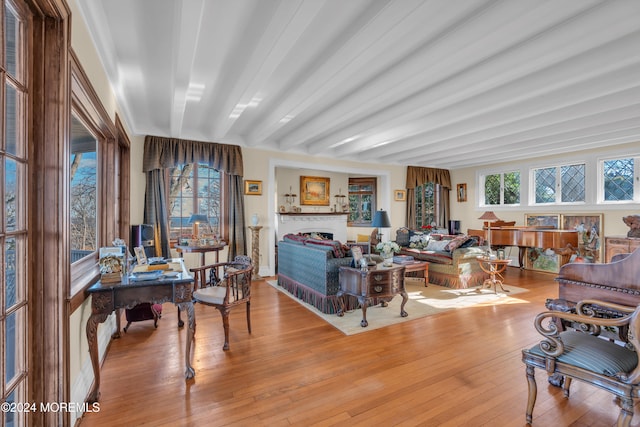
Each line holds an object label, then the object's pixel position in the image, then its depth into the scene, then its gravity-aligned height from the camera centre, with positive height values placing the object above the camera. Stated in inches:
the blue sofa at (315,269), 148.5 -32.2
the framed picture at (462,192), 332.8 +21.1
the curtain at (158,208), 199.0 +2.0
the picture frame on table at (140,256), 112.7 -17.5
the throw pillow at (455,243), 205.8 -22.7
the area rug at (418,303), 137.0 -52.1
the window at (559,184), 246.9 +23.7
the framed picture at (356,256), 144.3 -22.0
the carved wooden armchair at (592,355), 59.5 -32.8
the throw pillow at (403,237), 260.6 -23.1
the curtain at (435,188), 321.1 +26.0
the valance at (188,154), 199.9 +40.9
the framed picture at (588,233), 204.5 -16.0
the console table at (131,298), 80.4 -25.5
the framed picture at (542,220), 257.0 -8.2
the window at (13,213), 47.1 -0.4
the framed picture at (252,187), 234.5 +18.9
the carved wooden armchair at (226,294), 111.6 -32.8
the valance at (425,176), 320.2 +39.1
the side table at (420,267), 195.3 -37.8
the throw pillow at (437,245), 223.4 -26.2
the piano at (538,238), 203.2 -20.0
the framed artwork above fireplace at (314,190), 314.0 +22.3
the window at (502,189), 291.3 +23.1
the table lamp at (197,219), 193.2 -5.3
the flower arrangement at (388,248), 158.4 -19.9
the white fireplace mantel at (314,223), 274.4 -12.2
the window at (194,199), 219.1 +9.4
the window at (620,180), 217.5 +24.1
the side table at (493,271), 190.7 -39.3
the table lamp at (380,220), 196.5 -6.0
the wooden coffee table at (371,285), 134.1 -34.8
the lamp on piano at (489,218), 229.1 -5.4
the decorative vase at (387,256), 157.7 -24.6
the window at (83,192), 89.5 +6.4
